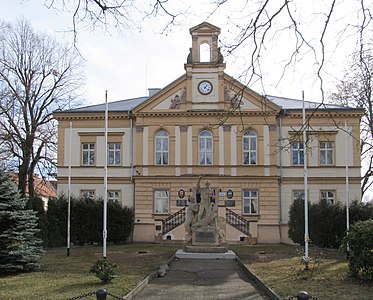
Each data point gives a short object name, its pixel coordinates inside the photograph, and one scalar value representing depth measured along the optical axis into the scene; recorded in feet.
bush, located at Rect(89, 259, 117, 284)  47.73
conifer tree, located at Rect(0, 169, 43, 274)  56.24
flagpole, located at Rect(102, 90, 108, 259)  71.67
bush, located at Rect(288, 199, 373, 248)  100.48
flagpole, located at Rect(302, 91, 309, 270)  57.41
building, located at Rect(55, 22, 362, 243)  119.85
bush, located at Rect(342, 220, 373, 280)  48.60
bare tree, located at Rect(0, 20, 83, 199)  121.70
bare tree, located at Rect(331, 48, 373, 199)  63.29
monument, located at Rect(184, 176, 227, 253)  78.54
